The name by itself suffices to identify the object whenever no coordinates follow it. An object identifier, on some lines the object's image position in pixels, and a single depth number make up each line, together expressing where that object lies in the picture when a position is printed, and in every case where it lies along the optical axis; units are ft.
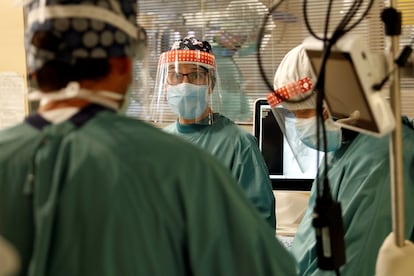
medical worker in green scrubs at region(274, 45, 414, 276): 4.25
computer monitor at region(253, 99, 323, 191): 7.80
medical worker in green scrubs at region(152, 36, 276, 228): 6.81
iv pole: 3.43
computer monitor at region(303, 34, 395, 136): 3.14
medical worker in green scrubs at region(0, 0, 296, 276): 2.52
